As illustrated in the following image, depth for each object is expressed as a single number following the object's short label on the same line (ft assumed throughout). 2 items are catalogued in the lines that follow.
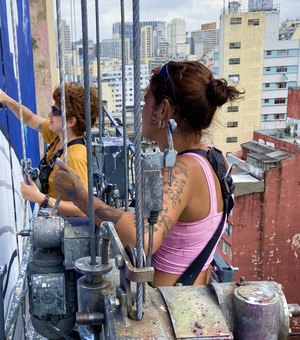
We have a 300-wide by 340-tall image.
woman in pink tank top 4.71
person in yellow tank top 7.05
